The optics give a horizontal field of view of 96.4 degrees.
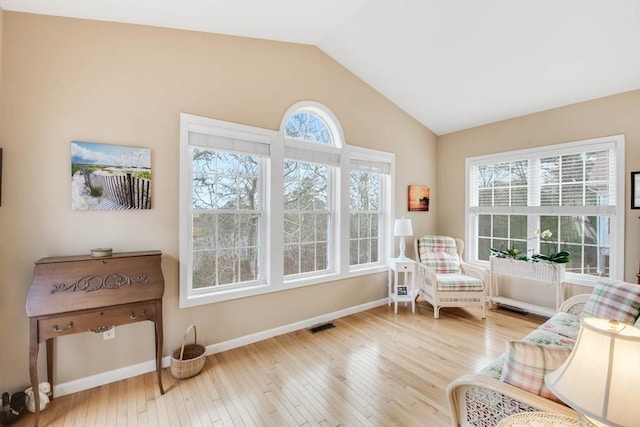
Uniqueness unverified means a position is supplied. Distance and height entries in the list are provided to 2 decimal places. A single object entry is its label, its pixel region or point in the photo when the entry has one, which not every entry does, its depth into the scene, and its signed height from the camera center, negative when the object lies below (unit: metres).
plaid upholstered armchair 3.62 -0.87
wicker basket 2.33 -1.27
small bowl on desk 2.07 -0.30
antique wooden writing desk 1.83 -0.59
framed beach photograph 2.17 +0.27
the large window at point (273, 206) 2.74 +0.06
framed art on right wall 3.04 +0.24
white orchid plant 3.41 -0.54
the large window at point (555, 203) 3.26 +0.12
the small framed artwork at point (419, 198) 4.48 +0.23
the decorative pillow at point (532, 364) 1.20 -0.66
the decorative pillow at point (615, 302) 2.05 -0.67
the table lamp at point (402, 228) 3.88 -0.22
